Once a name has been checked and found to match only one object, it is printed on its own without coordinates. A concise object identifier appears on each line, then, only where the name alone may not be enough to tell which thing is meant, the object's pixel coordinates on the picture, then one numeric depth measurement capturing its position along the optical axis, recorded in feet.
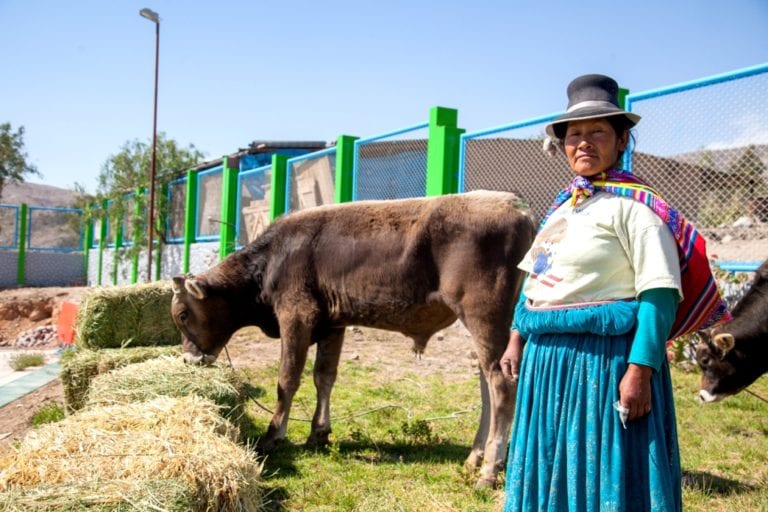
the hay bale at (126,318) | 23.17
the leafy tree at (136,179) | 69.41
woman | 7.34
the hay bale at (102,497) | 8.19
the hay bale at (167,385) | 14.96
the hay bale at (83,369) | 19.72
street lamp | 61.93
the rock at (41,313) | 62.64
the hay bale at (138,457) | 9.18
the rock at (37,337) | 52.03
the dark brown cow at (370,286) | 15.49
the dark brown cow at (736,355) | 15.74
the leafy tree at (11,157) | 97.19
